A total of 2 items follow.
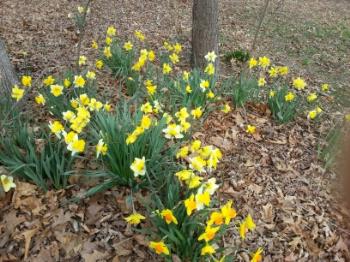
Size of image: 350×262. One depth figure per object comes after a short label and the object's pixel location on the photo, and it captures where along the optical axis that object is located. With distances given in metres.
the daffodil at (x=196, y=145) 2.33
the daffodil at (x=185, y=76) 3.68
